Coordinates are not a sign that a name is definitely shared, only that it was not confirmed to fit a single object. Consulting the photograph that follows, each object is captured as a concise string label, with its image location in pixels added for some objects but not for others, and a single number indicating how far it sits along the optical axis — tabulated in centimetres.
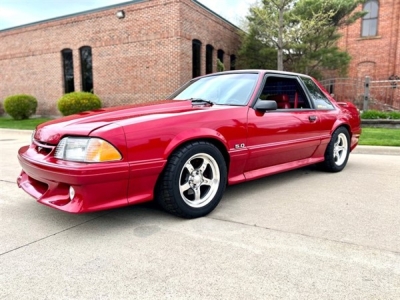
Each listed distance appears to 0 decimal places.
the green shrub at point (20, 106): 1620
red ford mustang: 264
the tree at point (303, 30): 1306
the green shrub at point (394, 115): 1092
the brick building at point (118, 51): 1303
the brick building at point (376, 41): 1988
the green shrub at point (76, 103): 1388
